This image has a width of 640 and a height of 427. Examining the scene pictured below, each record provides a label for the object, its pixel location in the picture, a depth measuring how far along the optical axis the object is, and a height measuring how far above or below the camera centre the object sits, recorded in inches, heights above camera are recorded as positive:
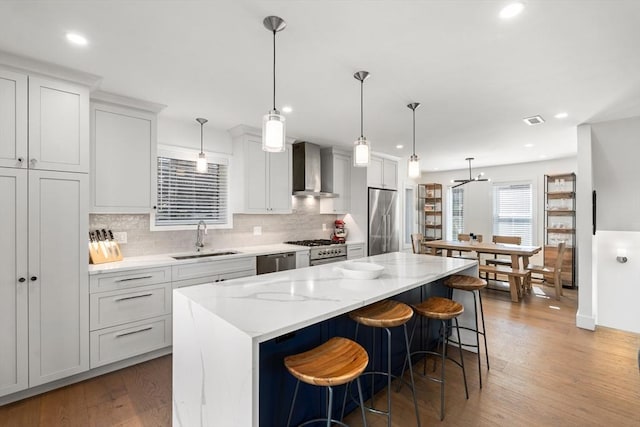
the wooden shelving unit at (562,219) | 218.2 -3.6
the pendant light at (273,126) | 69.2 +20.1
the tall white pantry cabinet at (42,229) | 84.9 -4.4
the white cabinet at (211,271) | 118.8 -23.4
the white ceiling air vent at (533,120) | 134.8 +42.2
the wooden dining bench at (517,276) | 184.1 -40.0
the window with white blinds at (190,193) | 139.3 +10.5
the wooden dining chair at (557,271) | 187.3 -36.0
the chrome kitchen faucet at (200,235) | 143.3 -9.7
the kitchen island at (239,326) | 47.6 -18.9
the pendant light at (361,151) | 90.7 +18.7
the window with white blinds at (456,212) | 296.3 +2.2
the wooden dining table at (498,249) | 187.3 -22.9
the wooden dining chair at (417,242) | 242.8 -22.2
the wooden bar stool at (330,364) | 51.0 -27.2
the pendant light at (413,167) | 106.2 +16.5
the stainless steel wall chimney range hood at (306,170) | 174.7 +25.7
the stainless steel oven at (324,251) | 164.7 -20.5
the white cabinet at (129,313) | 100.6 -34.3
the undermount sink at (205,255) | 130.2 -17.8
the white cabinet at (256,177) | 151.9 +19.5
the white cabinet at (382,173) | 201.1 +28.0
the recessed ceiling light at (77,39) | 74.0 +43.2
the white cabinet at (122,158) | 108.3 +20.7
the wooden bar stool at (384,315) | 68.2 -23.6
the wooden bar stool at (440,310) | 83.1 -27.3
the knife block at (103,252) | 109.3 -13.7
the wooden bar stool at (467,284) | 101.2 -23.4
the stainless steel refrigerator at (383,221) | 199.0 -4.6
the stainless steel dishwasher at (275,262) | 143.9 -23.1
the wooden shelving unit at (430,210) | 310.0 +4.4
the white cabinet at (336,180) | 188.9 +21.8
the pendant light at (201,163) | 131.4 +22.0
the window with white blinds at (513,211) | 255.9 +2.8
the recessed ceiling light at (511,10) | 62.4 +42.6
